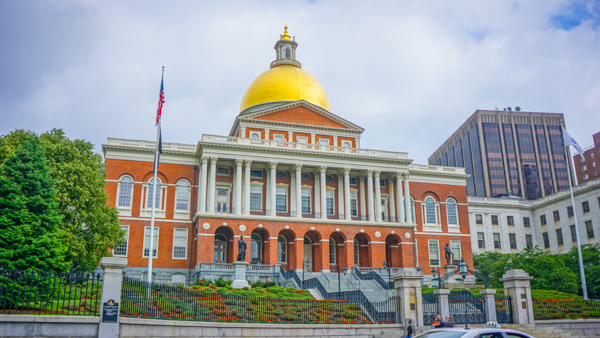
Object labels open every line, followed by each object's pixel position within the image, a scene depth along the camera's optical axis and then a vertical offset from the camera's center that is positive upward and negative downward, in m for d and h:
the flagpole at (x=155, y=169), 29.32 +7.71
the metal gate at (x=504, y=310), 25.03 -0.50
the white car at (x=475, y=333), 11.88 -0.77
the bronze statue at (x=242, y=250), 39.66 +3.80
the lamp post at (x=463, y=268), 27.88 +1.68
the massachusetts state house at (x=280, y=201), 46.91 +9.47
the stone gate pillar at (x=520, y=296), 24.86 +0.16
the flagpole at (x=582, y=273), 40.52 +1.96
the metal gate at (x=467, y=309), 24.08 -0.44
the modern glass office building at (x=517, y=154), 111.00 +31.12
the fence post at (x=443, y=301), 23.50 -0.05
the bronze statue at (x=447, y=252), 43.84 +3.96
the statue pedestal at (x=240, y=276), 37.56 +1.84
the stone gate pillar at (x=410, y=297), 23.33 +0.14
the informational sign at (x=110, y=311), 16.05 -0.26
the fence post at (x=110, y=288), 15.99 +0.44
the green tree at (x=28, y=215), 20.72 +3.54
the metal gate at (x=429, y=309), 23.72 -0.41
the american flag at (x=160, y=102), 31.16 +11.73
